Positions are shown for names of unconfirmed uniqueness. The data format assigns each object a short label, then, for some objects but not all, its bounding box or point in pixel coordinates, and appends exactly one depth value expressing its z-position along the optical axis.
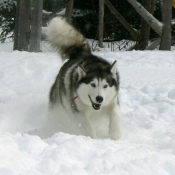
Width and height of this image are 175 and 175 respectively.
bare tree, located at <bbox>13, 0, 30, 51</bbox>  19.01
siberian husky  10.20
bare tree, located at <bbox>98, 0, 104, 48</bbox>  23.02
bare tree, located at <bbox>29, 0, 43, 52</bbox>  18.56
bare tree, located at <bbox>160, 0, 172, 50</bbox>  18.14
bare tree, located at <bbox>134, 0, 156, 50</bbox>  22.17
